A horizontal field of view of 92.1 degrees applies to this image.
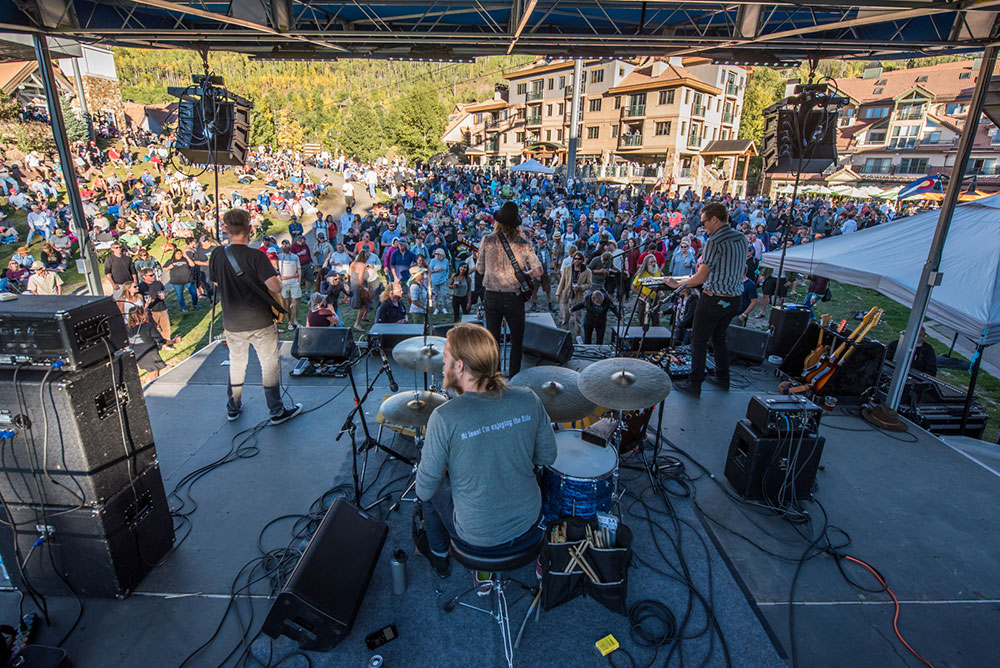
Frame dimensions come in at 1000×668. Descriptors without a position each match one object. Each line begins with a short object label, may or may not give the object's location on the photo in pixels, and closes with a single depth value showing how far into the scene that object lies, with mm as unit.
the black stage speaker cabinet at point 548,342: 5977
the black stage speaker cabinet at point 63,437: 2467
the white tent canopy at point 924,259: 5125
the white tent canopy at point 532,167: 27422
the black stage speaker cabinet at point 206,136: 6434
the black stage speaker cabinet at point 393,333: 6348
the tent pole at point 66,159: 4781
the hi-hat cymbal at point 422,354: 3596
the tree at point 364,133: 42688
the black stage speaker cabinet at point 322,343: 6035
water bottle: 2797
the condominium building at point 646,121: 39031
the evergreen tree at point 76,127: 27988
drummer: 2258
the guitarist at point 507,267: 4484
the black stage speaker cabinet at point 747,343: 6379
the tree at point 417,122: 40406
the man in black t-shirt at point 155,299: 8109
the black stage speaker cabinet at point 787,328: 6332
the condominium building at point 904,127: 39344
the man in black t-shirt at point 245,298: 4098
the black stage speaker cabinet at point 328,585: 2369
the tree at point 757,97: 45062
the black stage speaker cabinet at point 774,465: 3674
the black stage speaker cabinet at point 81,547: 2637
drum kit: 2959
